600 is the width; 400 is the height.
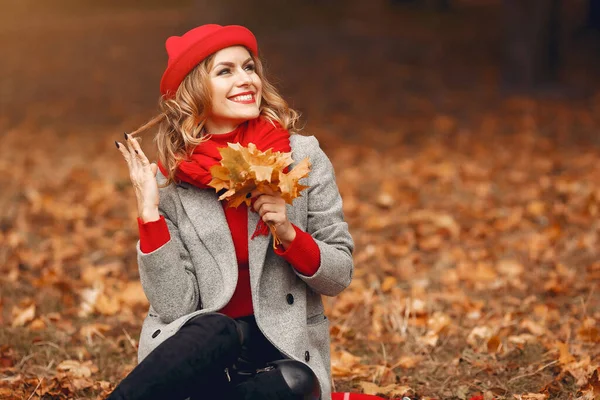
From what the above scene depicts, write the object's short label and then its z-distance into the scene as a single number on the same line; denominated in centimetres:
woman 436
